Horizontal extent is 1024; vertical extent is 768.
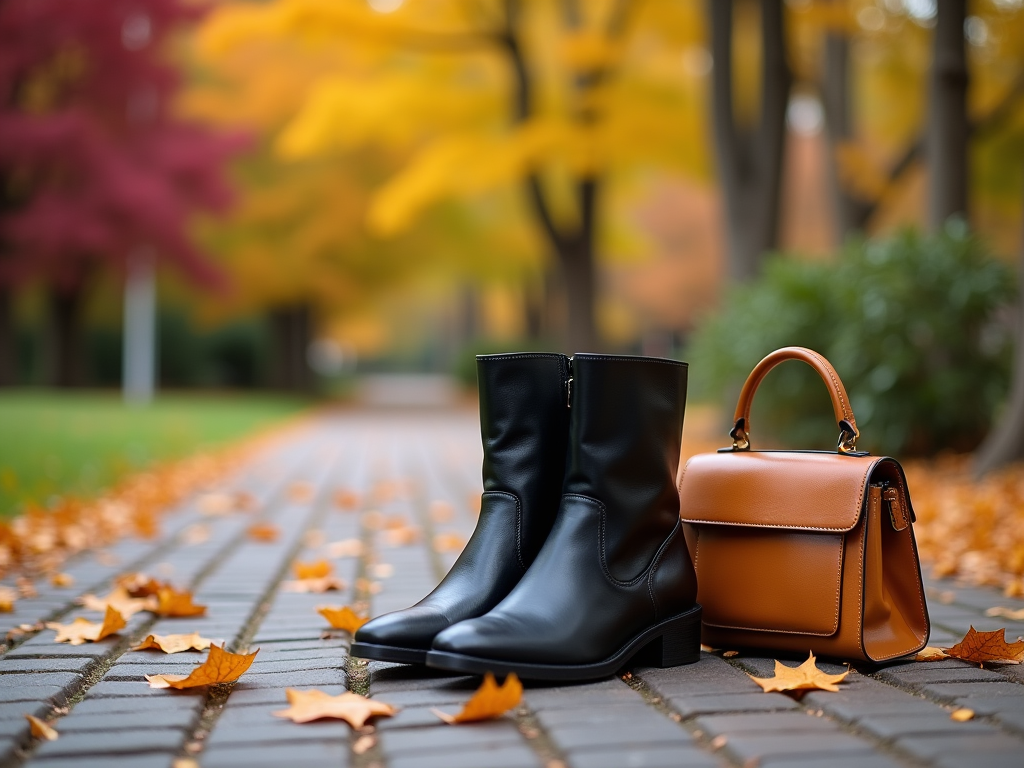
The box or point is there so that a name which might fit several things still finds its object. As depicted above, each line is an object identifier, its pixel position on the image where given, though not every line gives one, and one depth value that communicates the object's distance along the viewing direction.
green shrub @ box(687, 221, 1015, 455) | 7.16
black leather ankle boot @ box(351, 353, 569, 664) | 2.44
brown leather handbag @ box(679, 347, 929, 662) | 2.40
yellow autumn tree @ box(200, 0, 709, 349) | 11.14
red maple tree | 15.71
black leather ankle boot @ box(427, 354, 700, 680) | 2.23
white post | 17.50
